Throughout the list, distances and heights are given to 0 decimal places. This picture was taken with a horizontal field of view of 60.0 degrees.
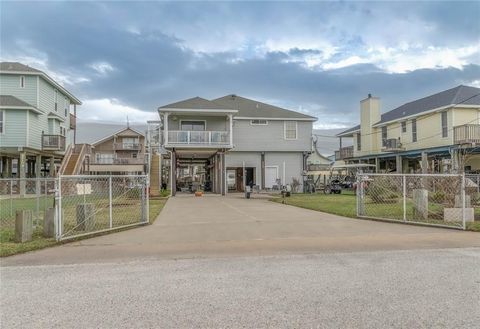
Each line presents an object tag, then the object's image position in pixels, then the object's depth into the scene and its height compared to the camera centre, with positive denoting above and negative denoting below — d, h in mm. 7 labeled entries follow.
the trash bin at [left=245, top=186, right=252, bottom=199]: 25217 -1097
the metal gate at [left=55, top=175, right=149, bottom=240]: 8945 -1288
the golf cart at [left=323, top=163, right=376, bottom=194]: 30469 -636
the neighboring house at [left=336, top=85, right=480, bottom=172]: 28250 +3151
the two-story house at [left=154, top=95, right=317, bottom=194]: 31109 +2378
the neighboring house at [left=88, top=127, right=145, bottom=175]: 60531 +4305
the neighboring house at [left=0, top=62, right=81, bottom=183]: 28984 +4378
